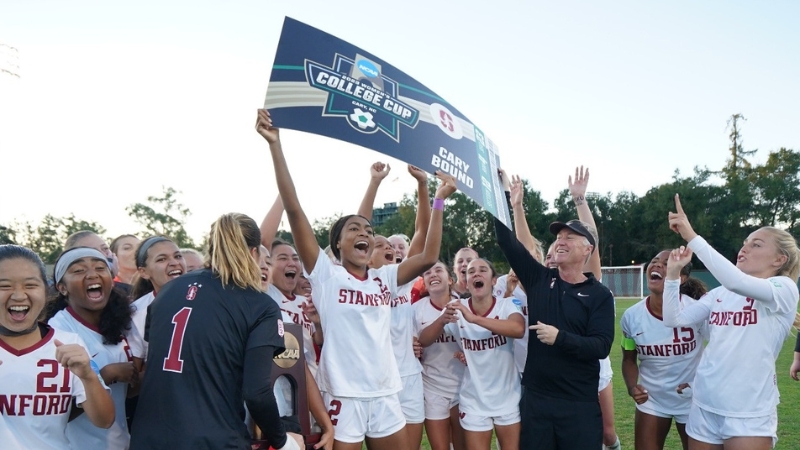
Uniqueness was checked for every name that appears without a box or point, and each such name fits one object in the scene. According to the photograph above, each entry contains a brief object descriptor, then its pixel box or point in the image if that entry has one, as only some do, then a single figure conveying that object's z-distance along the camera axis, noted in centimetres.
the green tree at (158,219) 6412
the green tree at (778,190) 5319
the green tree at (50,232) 6412
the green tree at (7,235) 5616
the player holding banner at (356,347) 414
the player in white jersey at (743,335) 430
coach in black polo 443
